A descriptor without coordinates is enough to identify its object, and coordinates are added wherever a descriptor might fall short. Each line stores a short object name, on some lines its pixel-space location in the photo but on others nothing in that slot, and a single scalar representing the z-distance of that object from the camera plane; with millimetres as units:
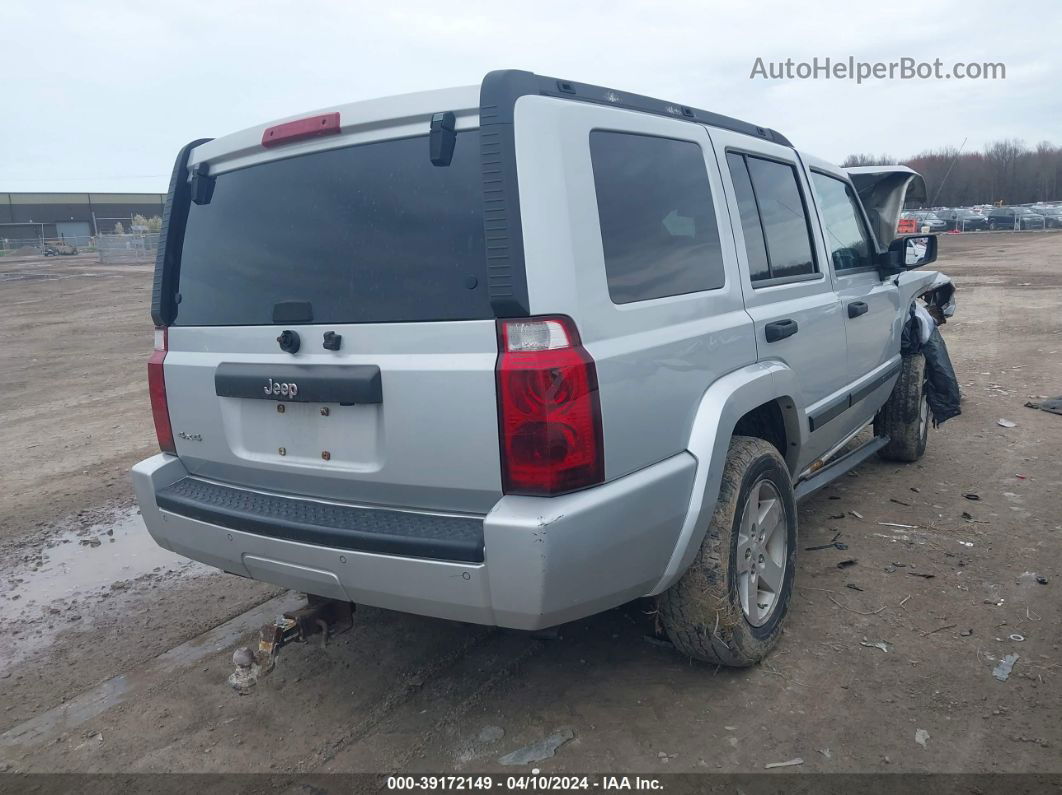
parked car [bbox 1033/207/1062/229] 42094
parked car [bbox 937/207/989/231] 45812
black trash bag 5766
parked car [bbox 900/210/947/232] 44006
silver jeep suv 2359
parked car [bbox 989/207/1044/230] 42875
